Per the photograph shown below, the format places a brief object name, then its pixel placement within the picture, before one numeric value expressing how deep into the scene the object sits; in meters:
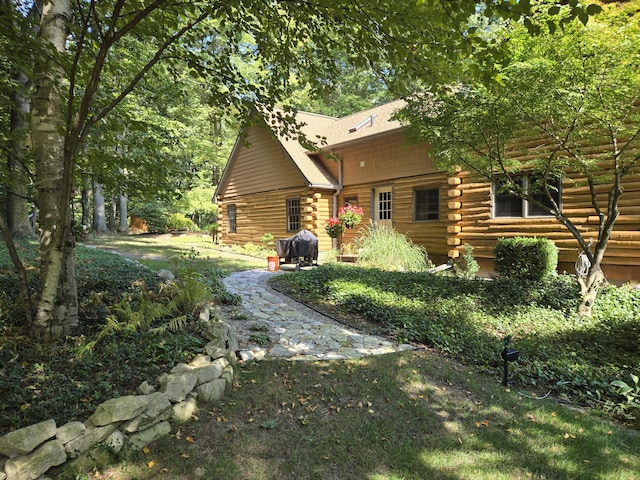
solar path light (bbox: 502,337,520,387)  3.79
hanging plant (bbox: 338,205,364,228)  12.71
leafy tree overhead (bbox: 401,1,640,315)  5.31
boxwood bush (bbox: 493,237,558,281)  7.90
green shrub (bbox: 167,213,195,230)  24.88
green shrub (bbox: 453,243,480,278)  9.37
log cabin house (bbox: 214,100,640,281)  8.35
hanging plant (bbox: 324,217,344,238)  12.70
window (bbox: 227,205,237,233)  19.38
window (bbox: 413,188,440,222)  11.69
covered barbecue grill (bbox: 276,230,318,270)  10.83
